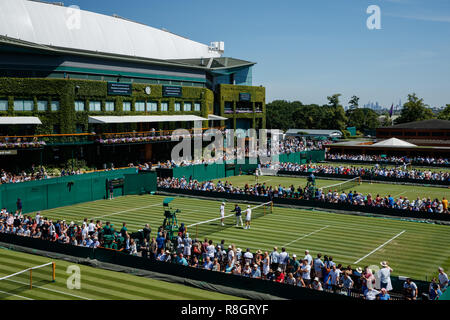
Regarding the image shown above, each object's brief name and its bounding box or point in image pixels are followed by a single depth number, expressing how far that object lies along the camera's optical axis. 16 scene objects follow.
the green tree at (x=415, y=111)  126.00
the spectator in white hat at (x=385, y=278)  16.00
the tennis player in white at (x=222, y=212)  31.76
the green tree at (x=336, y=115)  135.12
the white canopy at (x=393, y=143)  68.25
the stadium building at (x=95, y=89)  48.44
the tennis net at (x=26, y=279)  18.64
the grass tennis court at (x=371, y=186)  44.68
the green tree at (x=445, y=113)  123.28
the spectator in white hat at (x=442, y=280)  16.31
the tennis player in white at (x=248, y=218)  30.48
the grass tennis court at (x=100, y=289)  17.92
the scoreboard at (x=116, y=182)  42.97
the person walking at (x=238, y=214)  30.72
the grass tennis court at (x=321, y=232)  24.14
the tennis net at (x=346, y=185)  46.36
